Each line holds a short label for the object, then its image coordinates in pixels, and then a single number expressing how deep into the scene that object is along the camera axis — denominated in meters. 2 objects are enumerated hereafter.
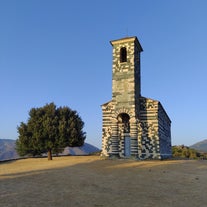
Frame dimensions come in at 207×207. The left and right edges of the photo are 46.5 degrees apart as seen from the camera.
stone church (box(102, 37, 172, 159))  29.27
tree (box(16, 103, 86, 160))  30.67
